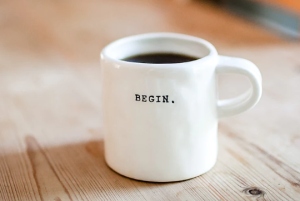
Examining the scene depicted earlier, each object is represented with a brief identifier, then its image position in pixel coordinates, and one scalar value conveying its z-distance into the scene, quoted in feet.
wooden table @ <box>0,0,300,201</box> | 1.38
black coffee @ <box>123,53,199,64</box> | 1.56
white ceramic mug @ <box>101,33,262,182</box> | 1.30
